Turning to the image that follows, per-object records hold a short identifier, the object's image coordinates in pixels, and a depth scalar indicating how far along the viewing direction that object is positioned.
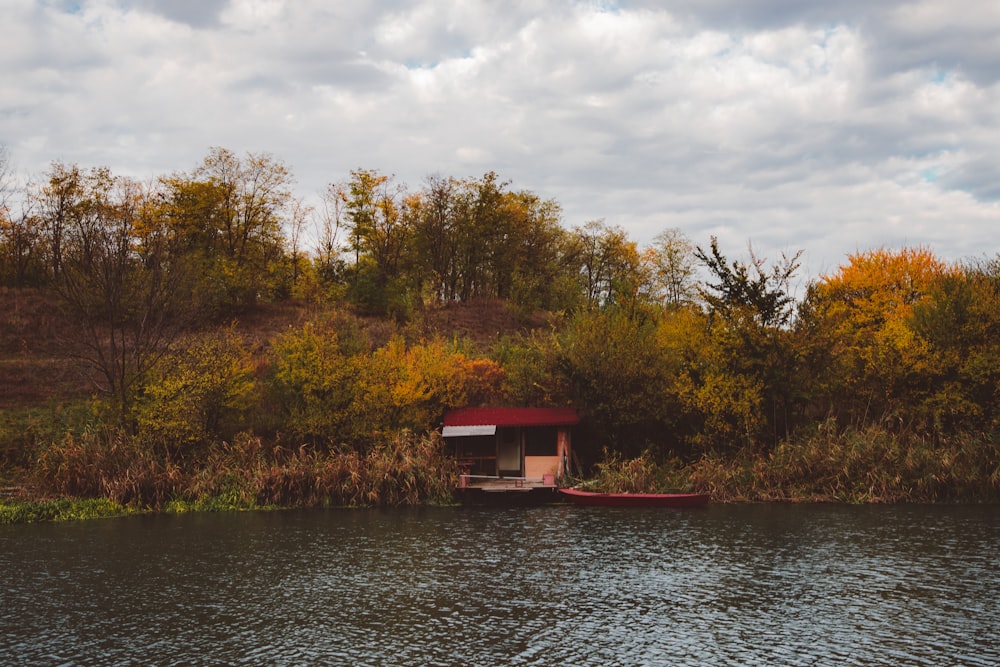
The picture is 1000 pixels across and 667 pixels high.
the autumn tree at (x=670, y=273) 106.31
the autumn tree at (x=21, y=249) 76.06
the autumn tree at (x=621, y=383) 48.09
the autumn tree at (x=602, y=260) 99.44
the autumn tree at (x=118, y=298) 47.75
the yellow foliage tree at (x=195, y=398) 45.31
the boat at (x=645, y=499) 41.56
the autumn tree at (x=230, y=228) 74.69
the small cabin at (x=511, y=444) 47.72
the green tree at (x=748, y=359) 47.31
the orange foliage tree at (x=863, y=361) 48.09
